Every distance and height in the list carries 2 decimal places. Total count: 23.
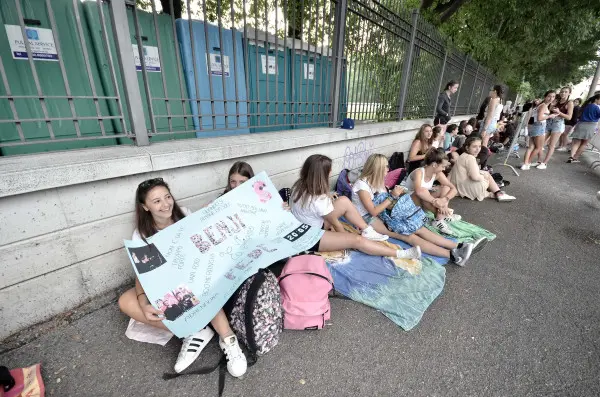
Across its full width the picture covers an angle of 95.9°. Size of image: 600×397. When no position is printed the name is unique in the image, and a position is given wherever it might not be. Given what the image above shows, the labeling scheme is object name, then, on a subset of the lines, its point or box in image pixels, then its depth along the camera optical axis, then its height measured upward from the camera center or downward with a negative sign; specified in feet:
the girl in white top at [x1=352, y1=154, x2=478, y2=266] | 10.00 -4.34
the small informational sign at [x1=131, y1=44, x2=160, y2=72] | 9.26 +1.27
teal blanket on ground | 7.49 -5.35
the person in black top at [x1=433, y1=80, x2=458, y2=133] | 21.67 +0.05
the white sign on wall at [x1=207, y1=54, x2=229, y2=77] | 10.28 +1.25
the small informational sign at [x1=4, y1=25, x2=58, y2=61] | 6.80 +1.23
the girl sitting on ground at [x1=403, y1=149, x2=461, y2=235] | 12.32 -3.70
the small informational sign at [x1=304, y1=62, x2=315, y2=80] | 14.20 +1.53
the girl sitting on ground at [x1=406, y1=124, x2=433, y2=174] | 16.83 -2.46
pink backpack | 6.72 -4.61
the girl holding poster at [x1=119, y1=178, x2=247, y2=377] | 5.65 -4.20
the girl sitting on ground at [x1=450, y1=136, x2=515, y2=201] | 15.62 -4.16
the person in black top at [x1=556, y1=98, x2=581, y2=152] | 29.47 -2.35
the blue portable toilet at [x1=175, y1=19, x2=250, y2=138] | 9.96 +1.04
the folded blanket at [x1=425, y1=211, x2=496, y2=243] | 11.97 -5.40
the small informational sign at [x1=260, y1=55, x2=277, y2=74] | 12.51 +1.67
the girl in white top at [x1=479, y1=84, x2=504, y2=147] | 21.44 -0.61
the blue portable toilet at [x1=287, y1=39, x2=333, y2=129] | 13.28 +0.65
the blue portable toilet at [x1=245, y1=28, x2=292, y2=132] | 11.69 +0.92
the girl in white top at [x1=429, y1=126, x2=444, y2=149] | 17.56 -1.89
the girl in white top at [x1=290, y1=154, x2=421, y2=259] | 8.91 -3.55
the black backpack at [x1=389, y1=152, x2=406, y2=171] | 18.20 -3.61
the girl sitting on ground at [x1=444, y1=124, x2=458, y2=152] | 21.59 -2.27
